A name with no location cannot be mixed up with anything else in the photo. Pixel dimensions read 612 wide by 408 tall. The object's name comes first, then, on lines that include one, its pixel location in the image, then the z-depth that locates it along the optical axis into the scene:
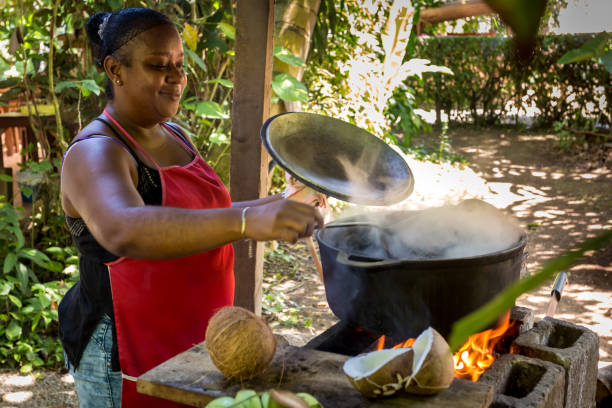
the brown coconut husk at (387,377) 1.32
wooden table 1.36
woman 1.67
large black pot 1.75
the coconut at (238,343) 1.38
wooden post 2.39
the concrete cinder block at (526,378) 1.83
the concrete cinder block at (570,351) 2.04
